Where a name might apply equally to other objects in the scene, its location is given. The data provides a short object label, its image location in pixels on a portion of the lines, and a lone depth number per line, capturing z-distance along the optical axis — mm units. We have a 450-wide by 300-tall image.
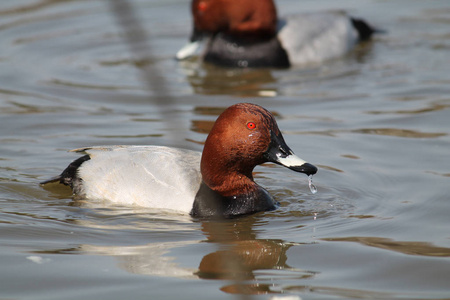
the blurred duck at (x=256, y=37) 21594
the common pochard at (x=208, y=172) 11148
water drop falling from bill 11422
